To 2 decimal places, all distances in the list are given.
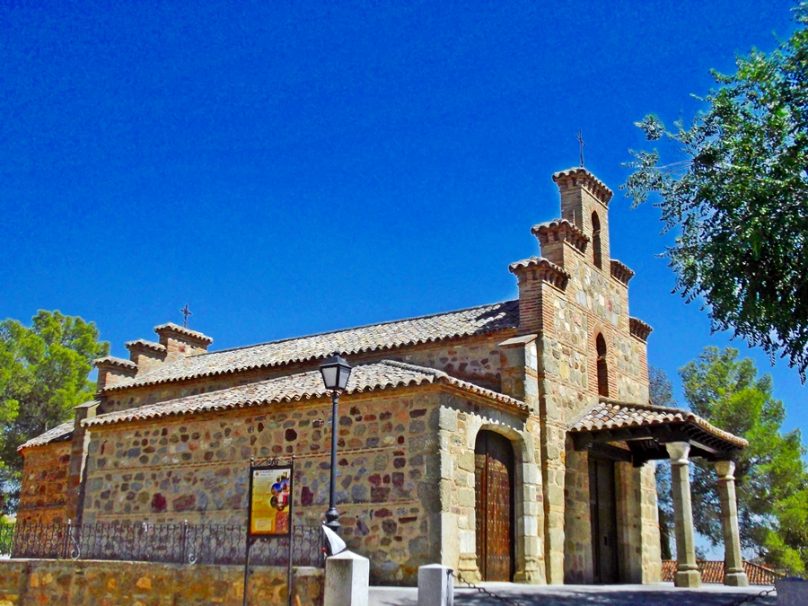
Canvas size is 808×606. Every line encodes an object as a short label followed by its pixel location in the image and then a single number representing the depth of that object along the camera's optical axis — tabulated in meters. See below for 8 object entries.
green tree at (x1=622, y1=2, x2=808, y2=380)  12.31
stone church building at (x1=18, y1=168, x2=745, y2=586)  14.76
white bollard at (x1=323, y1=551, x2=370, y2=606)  11.00
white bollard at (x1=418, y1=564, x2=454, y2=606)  10.97
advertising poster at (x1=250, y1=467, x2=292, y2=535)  11.94
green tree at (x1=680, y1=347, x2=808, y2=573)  29.86
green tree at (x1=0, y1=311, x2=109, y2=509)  33.03
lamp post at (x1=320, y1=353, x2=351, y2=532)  12.35
